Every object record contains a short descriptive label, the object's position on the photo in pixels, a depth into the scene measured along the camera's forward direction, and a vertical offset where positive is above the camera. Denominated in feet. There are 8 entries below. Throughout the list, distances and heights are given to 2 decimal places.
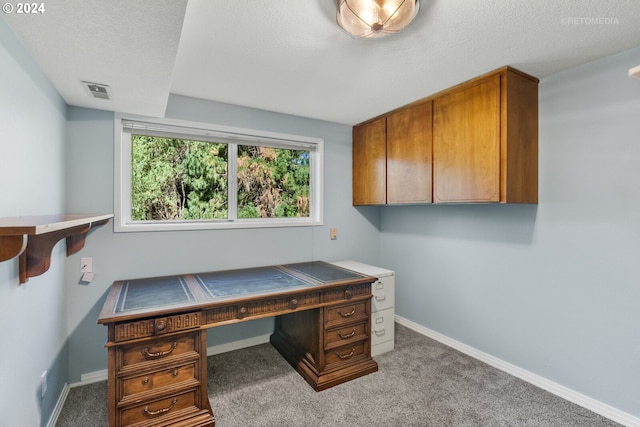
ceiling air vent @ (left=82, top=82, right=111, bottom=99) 5.98 +2.49
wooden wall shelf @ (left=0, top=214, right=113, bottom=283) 2.75 -0.37
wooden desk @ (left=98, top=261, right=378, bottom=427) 5.48 -2.47
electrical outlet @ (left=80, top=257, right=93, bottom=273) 7.41 -1.28
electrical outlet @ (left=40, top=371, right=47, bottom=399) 5.40 -3.09
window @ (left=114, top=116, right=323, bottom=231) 8.22 +1.09
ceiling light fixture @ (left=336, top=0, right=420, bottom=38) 4.57 +3.06
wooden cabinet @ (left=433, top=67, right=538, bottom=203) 6.83 +1.75
